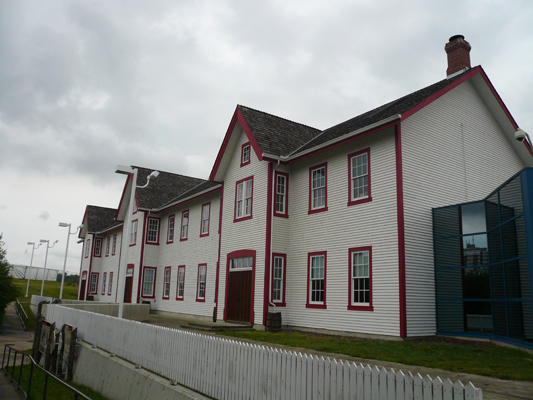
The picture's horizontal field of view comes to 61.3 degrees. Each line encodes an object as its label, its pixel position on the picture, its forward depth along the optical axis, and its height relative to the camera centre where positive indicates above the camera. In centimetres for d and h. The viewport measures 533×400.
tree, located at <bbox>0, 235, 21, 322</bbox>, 2623 -30
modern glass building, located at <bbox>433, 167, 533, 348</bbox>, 1262 +100
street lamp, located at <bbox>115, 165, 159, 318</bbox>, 1736 +439
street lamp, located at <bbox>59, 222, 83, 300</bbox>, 3750 +487
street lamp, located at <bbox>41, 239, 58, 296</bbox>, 4657 +426
